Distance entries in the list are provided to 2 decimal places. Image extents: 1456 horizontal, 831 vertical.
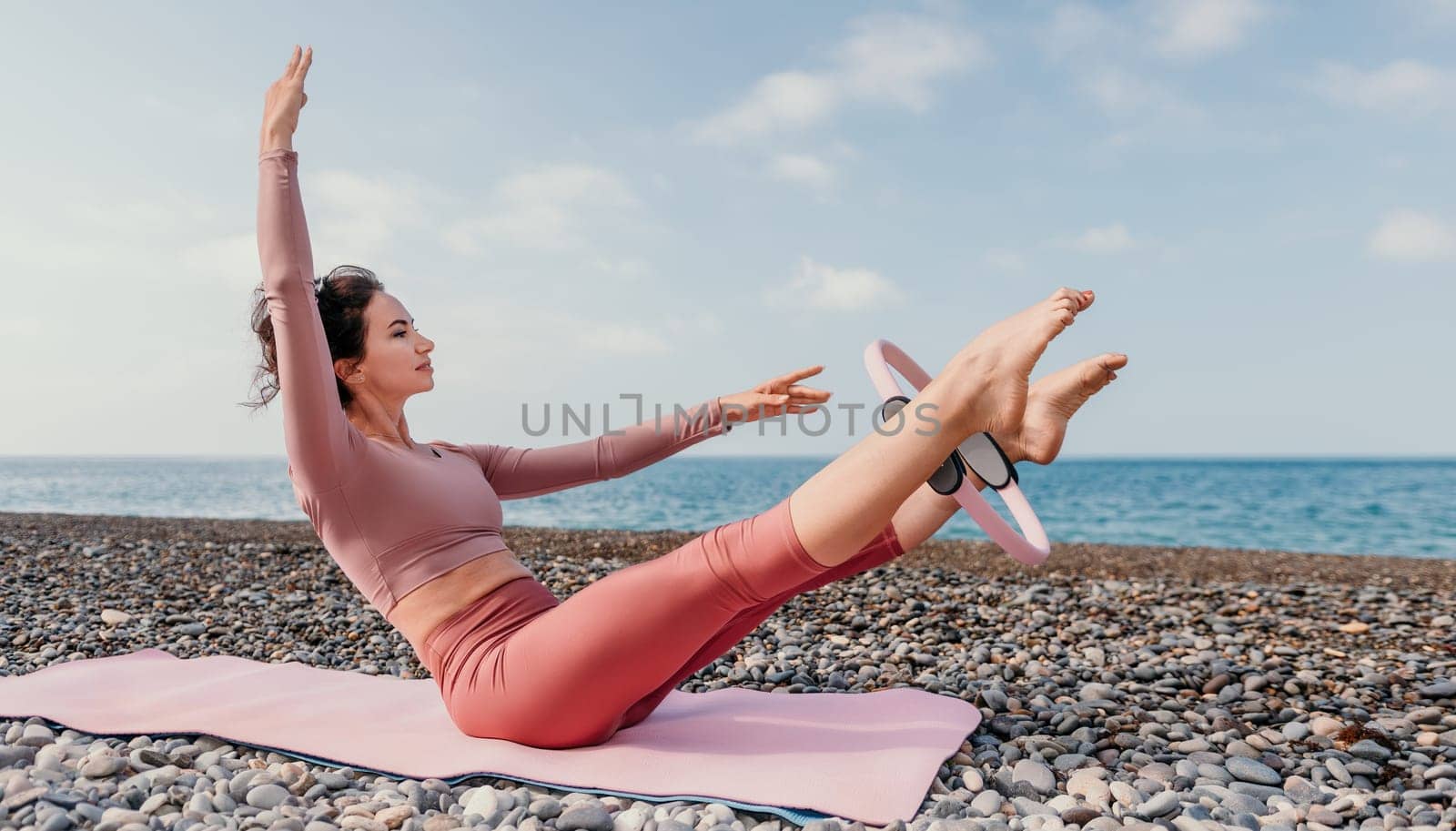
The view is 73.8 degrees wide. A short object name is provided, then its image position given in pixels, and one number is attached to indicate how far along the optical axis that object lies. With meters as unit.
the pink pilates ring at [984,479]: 2.72
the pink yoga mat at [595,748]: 2.66
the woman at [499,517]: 2.37
